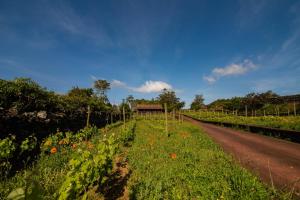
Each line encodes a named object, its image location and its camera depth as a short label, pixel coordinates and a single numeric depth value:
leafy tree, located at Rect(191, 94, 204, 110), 61.67
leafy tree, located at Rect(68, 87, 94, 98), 32.77
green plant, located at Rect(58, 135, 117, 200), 2.34
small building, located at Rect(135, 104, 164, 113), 49.63
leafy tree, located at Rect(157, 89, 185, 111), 54.09
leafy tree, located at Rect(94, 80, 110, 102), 47.54
